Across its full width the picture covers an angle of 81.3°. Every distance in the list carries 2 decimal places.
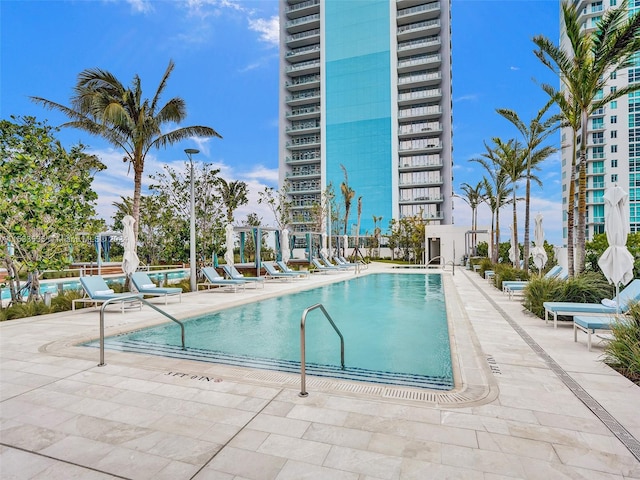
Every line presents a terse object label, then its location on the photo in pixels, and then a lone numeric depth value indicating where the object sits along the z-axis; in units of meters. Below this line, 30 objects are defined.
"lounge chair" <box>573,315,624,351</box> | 5.36
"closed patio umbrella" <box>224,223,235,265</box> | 15.73
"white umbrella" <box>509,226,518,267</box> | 17.63
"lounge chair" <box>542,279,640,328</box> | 6.31
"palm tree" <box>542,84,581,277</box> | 10.68
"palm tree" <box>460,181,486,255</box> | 34.16
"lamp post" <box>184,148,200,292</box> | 13.23
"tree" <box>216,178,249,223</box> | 36.53
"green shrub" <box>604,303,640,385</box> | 4.35
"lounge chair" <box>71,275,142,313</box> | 8.89
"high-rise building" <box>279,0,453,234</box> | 50.28
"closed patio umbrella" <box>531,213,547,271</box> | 12.51
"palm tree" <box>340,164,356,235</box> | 34.57
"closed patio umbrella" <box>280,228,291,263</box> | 20.51
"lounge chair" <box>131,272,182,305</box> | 10.05
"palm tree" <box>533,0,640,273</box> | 9.02
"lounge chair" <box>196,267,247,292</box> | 13.28
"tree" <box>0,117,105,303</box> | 8.55
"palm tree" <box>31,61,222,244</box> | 12.09
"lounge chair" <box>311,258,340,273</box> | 22.62
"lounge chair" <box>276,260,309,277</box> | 18.14
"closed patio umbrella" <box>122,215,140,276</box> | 10.48
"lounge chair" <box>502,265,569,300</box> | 11.01
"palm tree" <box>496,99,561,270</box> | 16.47
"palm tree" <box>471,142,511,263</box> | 21.19
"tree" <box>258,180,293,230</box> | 35.22
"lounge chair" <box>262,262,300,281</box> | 17.28
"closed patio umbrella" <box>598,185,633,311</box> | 6.32
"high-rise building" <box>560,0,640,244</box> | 47.94
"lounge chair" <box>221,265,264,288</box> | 14.02
